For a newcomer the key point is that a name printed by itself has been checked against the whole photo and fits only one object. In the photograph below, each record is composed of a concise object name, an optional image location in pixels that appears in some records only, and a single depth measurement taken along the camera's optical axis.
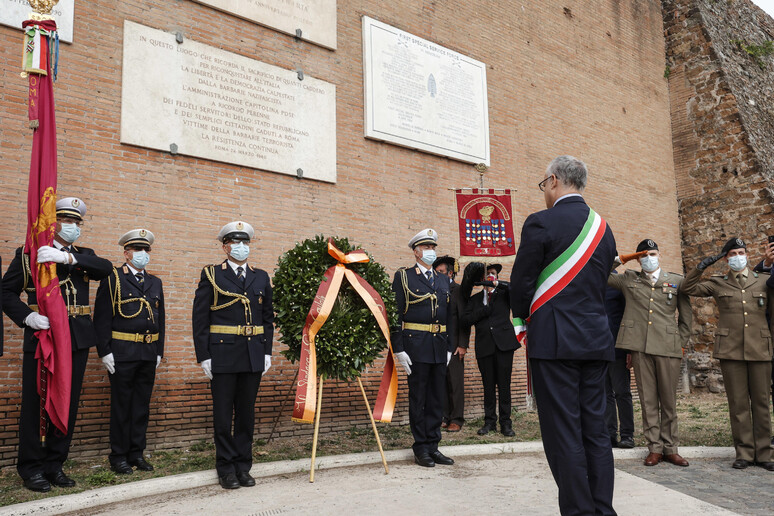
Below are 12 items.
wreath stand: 4.82
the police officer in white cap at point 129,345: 5.15
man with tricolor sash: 3.09
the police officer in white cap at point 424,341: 5.39
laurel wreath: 5.09
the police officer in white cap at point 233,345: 4.80
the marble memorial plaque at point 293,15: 7.38
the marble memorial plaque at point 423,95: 8.55
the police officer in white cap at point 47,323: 4.57
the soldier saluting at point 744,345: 5.48
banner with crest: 8.15
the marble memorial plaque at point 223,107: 6.55
